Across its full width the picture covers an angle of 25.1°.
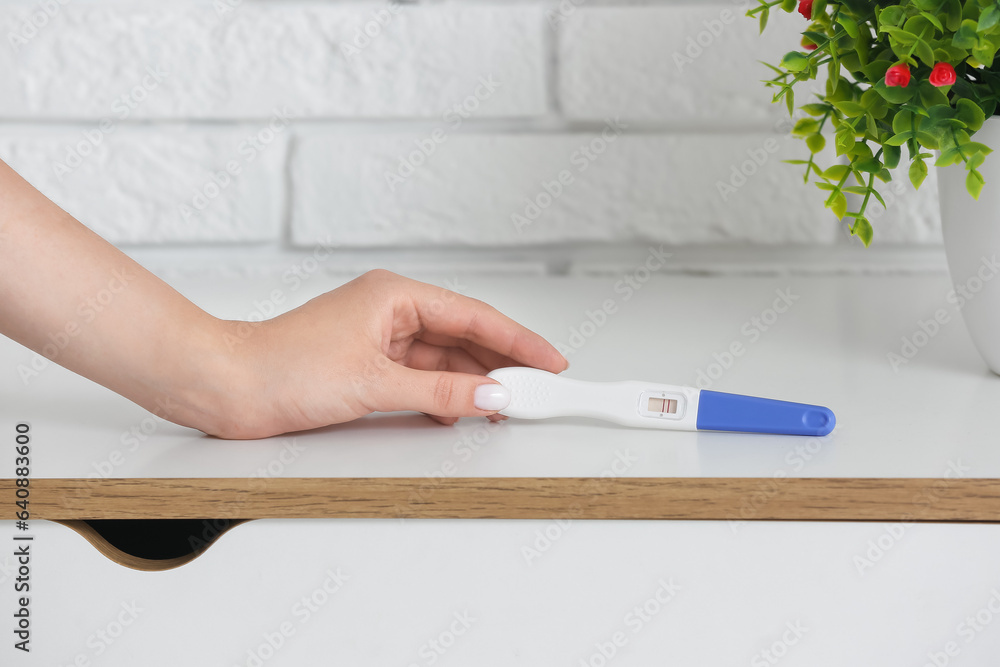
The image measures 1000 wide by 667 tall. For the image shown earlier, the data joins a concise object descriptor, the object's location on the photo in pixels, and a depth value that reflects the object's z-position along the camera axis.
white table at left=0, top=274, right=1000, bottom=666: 0.89
